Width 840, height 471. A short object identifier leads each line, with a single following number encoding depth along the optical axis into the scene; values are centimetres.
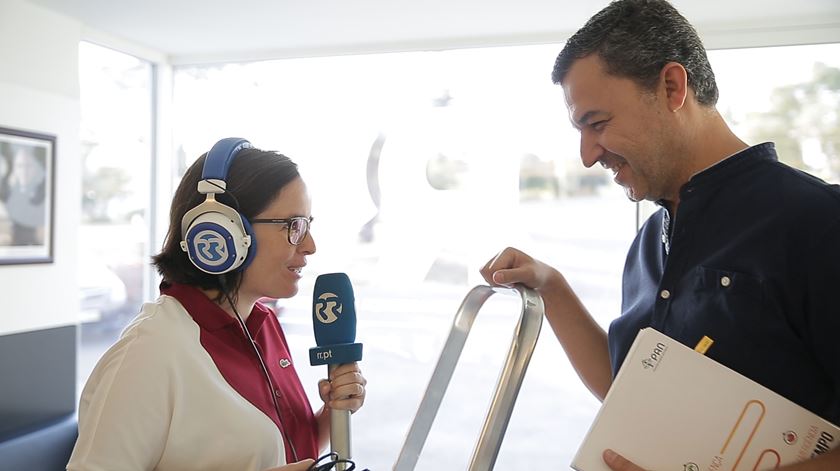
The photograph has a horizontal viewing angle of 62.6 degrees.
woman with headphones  117
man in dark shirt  109
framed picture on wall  296
